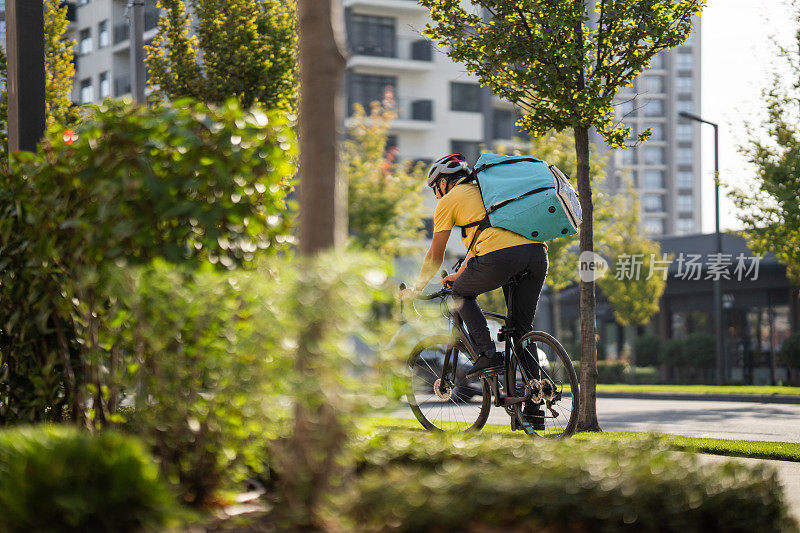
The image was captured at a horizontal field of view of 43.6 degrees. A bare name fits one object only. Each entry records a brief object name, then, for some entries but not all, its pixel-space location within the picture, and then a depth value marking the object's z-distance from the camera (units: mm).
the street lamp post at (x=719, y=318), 30656
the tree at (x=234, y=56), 14266
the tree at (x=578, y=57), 9266
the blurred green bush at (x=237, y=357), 3125
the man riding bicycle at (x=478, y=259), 6531
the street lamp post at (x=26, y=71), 7113
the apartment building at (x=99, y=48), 52812
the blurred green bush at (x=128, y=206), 3814
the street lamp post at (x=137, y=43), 21953
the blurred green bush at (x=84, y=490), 2861
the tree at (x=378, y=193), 32312
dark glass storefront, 34188
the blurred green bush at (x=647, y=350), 36250
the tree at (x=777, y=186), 21359
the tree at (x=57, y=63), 19484
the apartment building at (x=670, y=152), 104250
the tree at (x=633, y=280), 36219
